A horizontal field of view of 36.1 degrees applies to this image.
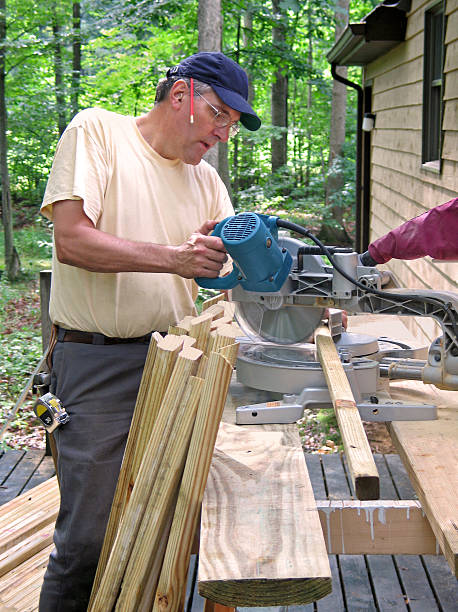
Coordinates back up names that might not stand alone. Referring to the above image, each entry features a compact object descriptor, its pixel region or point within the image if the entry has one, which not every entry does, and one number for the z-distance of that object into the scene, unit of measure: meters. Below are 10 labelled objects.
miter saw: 2.26
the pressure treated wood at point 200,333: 1.99
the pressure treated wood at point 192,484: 1.62
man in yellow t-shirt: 2.16
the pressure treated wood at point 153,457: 1.67
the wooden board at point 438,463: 1.58
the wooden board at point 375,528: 1.81
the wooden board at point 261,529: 1.35
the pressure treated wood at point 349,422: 1.67
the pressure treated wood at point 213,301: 2.55
